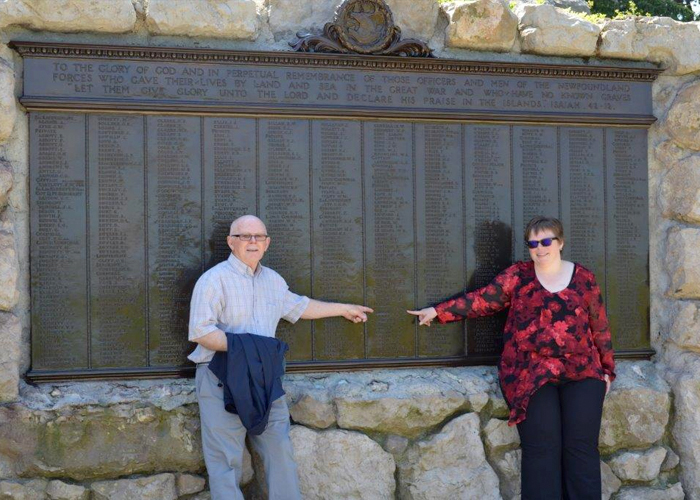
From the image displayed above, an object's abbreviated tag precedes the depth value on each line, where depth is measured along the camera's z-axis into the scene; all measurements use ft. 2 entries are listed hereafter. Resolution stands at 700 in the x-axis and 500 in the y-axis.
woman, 15.40
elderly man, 14.37
